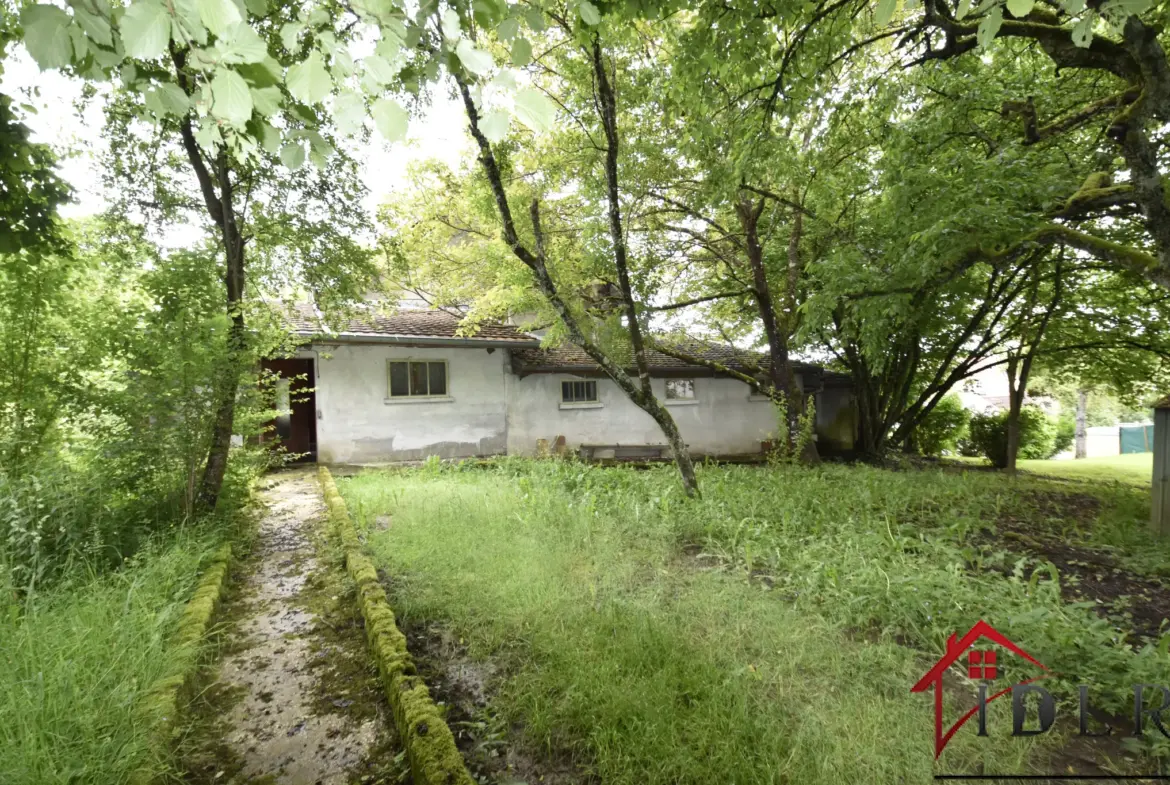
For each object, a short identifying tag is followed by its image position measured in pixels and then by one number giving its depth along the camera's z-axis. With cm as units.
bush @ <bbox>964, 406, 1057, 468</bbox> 1598
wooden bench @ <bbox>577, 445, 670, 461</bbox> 1370
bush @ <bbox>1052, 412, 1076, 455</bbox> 2172
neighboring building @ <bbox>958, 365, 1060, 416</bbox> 1554
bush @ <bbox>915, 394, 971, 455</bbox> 1722
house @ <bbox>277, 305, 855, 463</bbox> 1172
